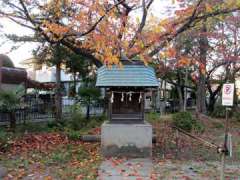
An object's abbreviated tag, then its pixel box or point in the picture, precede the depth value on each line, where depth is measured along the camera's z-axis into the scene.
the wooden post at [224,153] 3.41
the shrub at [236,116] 12.12
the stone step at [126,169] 3.93
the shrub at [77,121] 8.41
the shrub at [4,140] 5.63
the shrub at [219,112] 13.10
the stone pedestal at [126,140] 5.21
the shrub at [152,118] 10.47
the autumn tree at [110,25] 5.16
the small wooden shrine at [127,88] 5.24
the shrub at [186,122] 8.26
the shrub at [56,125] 8.35
